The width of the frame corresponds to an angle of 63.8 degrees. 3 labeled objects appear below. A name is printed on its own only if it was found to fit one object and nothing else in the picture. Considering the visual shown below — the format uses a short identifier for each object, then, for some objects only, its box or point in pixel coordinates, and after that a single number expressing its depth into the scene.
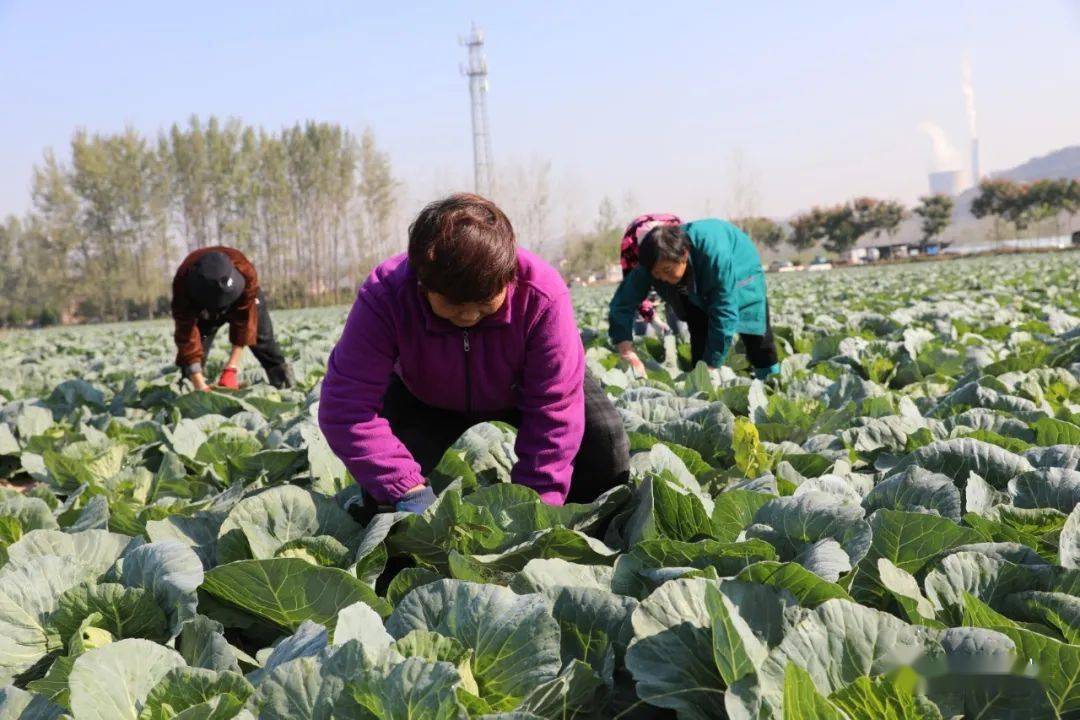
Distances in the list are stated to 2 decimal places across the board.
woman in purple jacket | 2.45
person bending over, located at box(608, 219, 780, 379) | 4.82
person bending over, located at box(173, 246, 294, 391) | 5.68
